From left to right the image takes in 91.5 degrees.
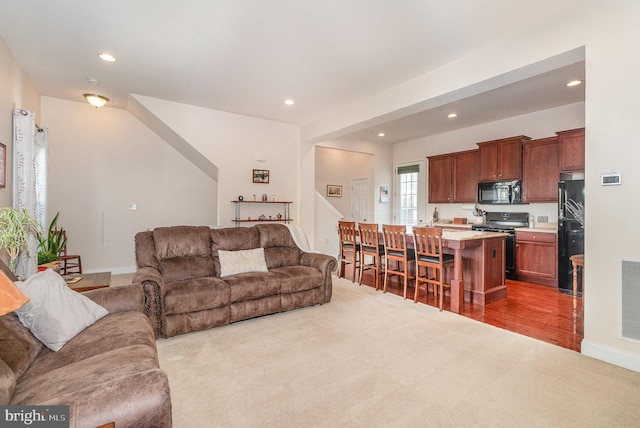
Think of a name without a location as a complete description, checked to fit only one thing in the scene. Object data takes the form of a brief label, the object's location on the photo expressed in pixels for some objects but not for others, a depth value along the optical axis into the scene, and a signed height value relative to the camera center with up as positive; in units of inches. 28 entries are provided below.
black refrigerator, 167.8 -12.2
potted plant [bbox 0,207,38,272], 86.4 -5.5
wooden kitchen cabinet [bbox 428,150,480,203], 240.1 +28.3
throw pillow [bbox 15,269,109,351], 69.1 -23.3
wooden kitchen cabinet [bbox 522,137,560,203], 194.4 +26.7
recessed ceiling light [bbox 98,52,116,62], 132.0 +67.1
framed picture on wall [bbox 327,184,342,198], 341.6 +23.2
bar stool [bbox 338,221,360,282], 199.8 -20.1
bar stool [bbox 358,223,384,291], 182.1 -20.7
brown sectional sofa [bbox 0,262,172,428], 45.5 -28.3
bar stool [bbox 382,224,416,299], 162.6 -19.0
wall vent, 91.6 -26.2
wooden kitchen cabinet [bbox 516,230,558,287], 184.9 -28.3
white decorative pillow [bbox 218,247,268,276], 140.6 -23.1
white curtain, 138.3 +18.2
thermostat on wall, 94.0 +10.2
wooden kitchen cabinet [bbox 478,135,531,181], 208.7 +36.7
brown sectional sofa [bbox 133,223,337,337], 116.3 -28.2
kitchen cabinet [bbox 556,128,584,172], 173.3 +34.9
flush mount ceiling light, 175.6 +64.1
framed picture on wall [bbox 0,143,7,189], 125.7 +19.6
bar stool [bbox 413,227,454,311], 145.9 -20.2
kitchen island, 145.2 -27.6
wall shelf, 217.8 -3.2
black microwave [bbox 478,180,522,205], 212.5 +13.8
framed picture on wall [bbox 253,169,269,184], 225.3 +26.4
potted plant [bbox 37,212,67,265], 138.3 -18.0
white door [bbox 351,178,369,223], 328.8 +13.1
